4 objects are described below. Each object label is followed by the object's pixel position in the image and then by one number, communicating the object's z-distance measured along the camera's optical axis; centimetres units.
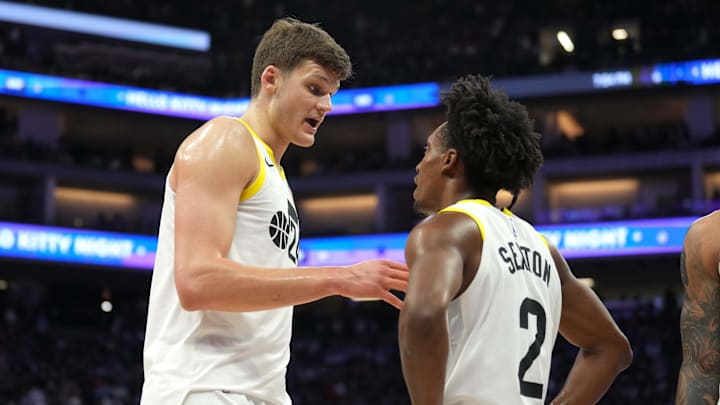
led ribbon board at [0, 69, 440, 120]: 3434
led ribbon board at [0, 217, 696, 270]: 2842
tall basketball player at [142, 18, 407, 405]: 345
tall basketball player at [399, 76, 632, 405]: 299
